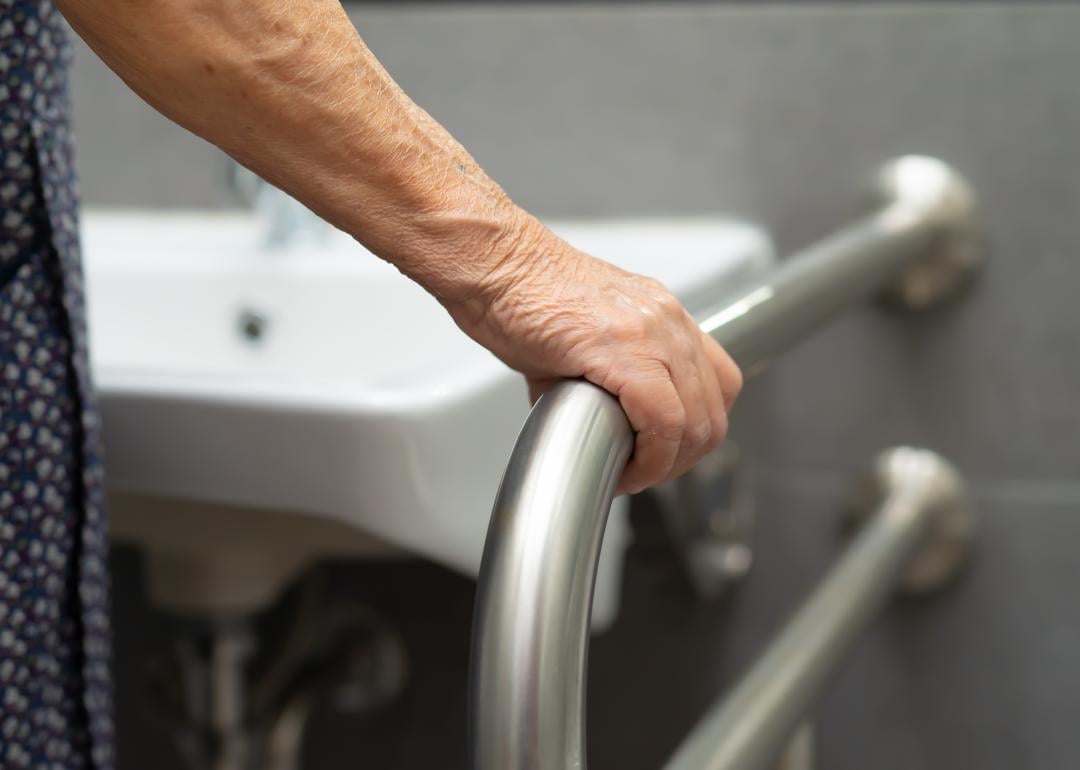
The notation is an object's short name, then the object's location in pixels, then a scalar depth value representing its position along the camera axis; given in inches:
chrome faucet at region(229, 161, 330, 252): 33.8
